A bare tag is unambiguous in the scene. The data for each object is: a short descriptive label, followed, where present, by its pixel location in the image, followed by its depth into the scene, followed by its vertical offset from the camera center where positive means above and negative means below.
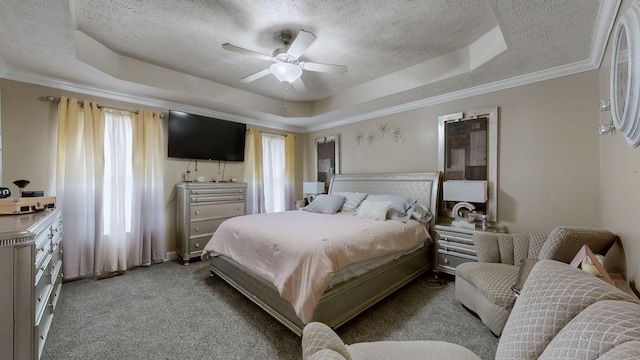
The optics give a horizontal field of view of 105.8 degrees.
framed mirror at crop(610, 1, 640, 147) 1.18 +0.58
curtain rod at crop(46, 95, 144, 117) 3.08 +1.00
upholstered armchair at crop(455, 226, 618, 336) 1.82 -0.81
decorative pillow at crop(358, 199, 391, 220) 3.17 -0.42
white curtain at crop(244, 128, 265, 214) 4.93 +0.12
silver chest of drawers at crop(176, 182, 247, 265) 3.83 -0.58
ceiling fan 2.37 +1.22
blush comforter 1.93 -0.66
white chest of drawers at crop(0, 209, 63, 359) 1.42 -0.70
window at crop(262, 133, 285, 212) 5.22 +0.16
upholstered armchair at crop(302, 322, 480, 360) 0.97 -0.87
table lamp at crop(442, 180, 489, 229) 3.02 -0.21
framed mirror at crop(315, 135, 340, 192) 5.16 +0.45
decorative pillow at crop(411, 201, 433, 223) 3.30 -0.48
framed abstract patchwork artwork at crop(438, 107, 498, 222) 3.19 +0.39
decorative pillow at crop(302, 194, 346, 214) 3.80 -0.42
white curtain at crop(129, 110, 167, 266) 3.66 -0.22
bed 2.03 -1.04
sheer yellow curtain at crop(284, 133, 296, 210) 5.48 +0.16
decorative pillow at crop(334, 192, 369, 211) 3.84 -0.36
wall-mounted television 4.04 +0.72
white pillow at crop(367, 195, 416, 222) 3.22 -0.39
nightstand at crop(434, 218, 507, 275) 2.96 -0.84
